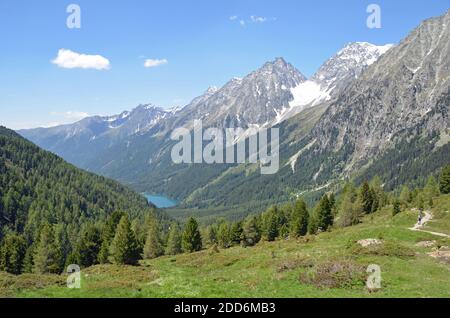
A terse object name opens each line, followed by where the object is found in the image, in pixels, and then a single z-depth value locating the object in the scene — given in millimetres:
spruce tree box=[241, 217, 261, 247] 100250
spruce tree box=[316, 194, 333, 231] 92188
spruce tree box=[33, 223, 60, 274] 84750
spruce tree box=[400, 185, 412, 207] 99262
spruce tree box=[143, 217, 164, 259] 94625
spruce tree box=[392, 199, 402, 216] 84794
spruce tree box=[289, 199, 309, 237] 92875
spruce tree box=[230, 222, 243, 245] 99562
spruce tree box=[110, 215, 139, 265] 70812
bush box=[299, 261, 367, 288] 33781
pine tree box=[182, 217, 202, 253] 88256
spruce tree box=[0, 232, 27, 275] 87750
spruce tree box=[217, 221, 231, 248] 99425
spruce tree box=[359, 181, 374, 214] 102312
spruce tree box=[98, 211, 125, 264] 83500
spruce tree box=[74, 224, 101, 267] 87375
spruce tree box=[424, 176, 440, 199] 99062
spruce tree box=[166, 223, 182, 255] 97375
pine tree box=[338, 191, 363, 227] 90188
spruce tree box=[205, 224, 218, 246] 108575
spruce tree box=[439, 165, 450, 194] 103056
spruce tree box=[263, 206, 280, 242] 99375
